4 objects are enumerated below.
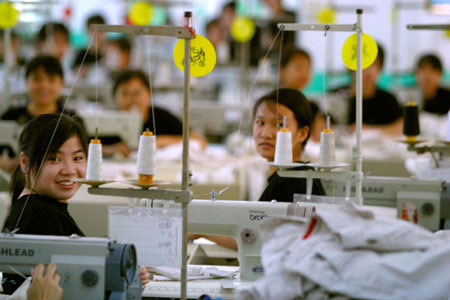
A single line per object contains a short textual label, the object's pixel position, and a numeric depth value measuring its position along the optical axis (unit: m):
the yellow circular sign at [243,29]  12.30
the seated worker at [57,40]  14.34
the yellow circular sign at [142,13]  12.52
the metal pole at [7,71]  9.60
